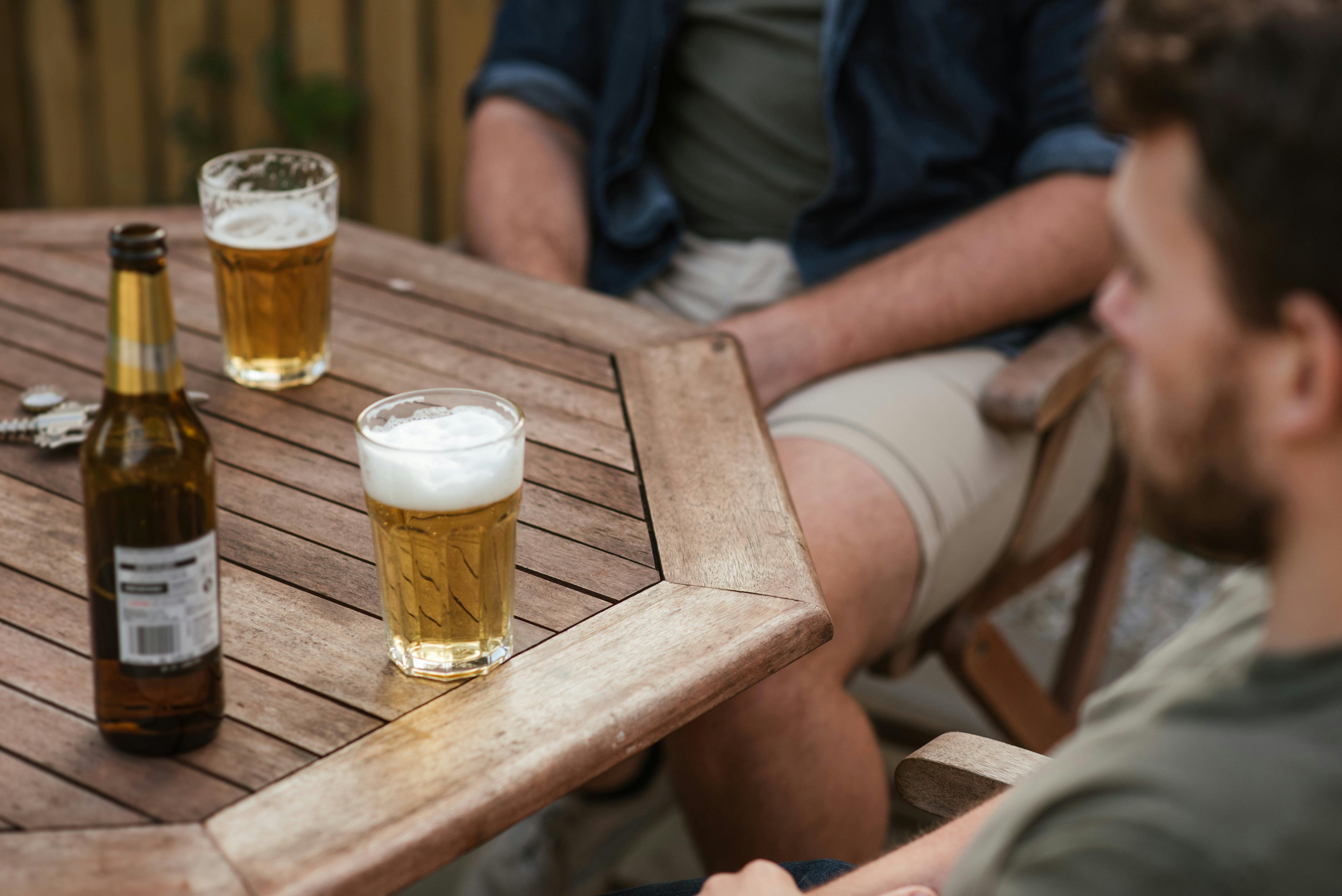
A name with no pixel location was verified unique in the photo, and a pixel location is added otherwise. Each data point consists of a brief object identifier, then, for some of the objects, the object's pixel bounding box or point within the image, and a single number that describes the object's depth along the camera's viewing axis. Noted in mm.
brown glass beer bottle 1753
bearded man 1613
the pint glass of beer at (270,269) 2145
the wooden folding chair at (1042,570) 2417
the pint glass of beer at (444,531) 1834
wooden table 1771
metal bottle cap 2120
